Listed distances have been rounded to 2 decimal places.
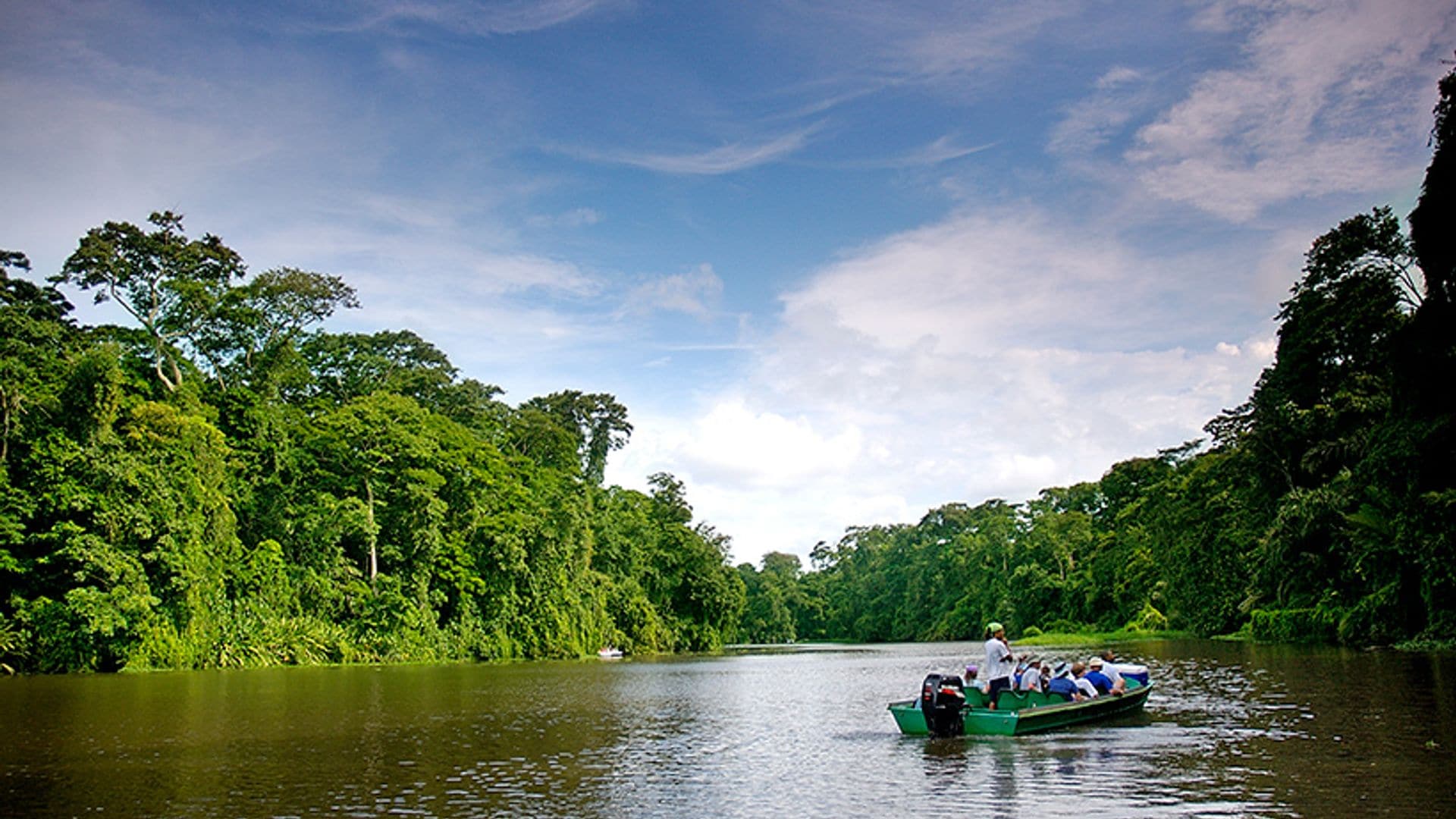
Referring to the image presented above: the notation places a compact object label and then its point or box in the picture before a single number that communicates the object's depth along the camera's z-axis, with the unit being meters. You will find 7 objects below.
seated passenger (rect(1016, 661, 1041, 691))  19.05
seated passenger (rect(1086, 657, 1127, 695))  20.62
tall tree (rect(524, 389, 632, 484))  81.50
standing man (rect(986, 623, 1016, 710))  18.38
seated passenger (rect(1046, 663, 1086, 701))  19.06
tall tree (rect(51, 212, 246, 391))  46.12
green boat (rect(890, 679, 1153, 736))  17.02
